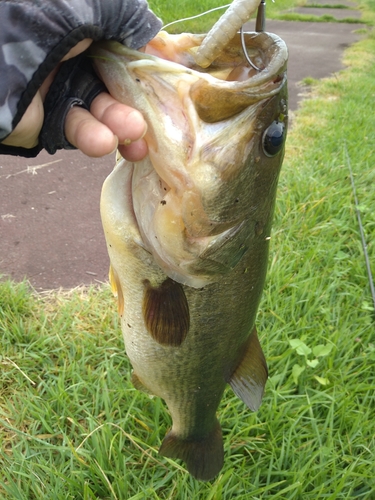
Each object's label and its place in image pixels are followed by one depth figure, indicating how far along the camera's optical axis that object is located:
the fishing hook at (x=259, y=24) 0.28
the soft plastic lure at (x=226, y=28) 0.26
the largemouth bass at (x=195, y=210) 0.29
